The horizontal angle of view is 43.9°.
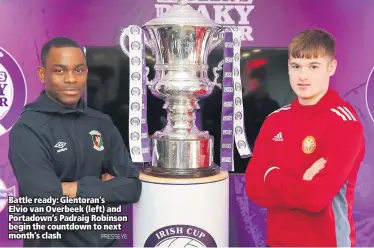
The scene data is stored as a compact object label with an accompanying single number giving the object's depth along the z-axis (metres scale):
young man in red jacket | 1.77
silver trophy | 2.03
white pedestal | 1.98
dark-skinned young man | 1.80
